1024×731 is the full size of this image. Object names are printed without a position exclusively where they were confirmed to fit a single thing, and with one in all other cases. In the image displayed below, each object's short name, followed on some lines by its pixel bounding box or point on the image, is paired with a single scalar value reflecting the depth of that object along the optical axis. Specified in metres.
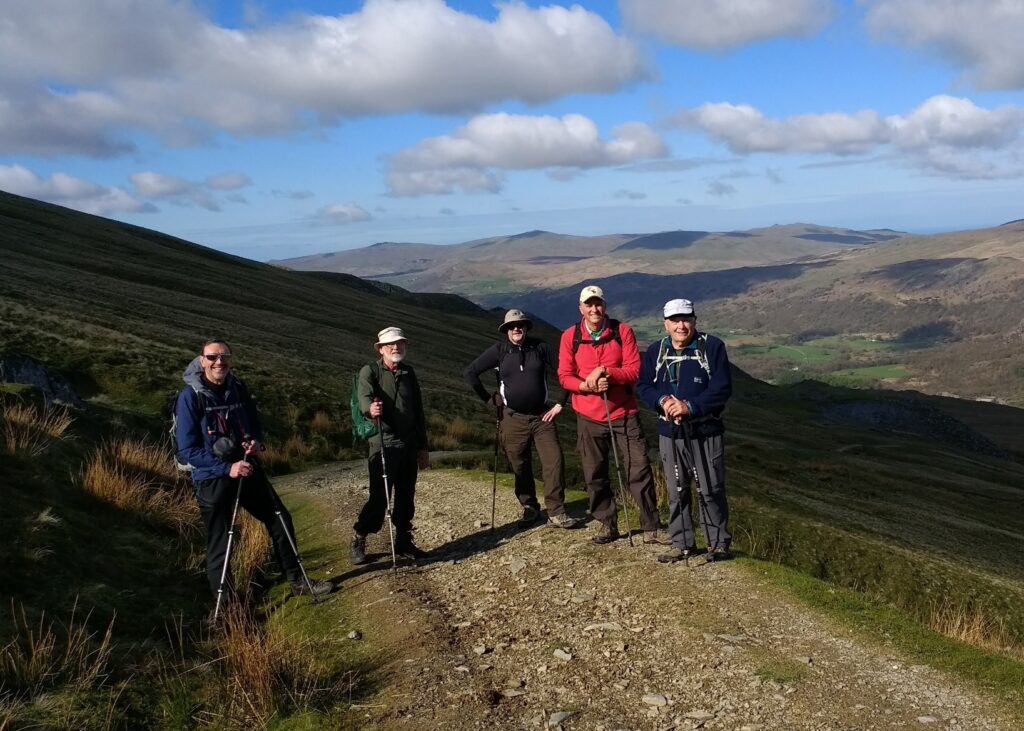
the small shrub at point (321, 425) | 24.12
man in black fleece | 11.87
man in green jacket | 10.97
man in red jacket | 10.92
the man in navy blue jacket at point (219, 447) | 9.43
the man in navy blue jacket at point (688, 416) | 9.73
